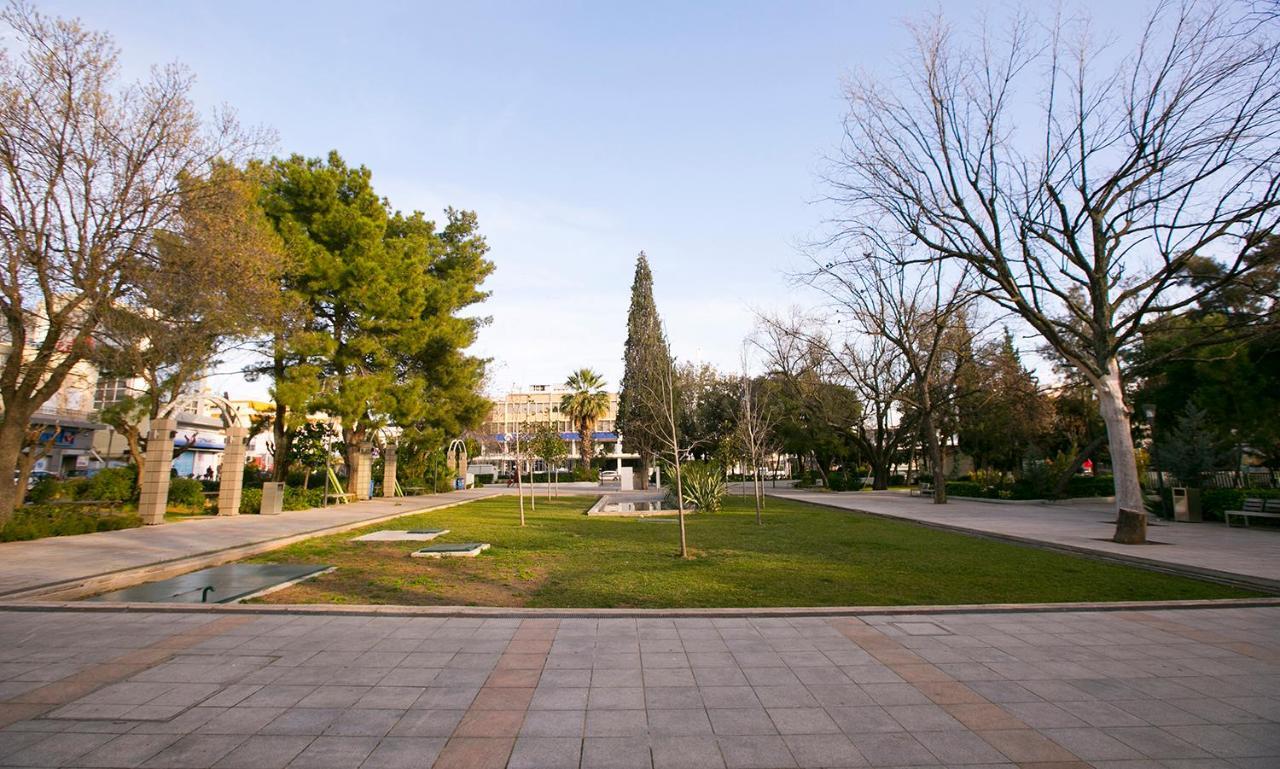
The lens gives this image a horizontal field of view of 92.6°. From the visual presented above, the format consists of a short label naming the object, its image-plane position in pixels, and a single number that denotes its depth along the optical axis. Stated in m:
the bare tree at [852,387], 34.09
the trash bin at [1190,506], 16.77
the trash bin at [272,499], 17.38
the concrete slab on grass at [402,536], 12.80
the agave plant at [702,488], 21.03
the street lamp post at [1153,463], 17.59
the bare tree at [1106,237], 11.48
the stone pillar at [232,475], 16.72
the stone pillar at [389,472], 27.38
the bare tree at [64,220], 11.20
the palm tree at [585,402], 53.94
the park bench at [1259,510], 14.54
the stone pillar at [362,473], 24.41
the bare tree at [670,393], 10.53
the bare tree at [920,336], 25.33
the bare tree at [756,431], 19.77
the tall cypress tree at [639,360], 40.69
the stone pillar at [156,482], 13.78
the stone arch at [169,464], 13.82
